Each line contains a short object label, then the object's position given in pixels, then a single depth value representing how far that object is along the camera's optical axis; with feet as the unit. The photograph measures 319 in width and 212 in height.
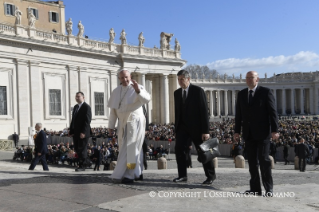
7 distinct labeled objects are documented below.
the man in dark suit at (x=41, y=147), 40.32
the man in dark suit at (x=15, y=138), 103.92
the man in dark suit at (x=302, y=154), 56.49
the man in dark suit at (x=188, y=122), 24.24
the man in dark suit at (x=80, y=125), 33.76
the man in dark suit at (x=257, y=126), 21.54
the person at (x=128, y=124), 24.06
